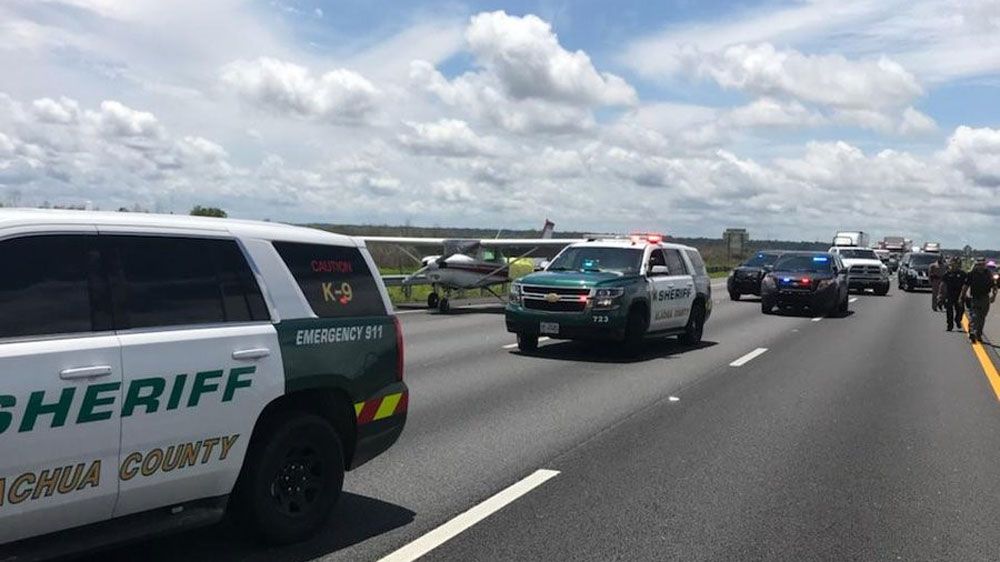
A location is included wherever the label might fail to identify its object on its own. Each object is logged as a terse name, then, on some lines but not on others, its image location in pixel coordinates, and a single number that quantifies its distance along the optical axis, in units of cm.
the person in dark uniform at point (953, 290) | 2172
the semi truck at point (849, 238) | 6158
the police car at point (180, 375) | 398
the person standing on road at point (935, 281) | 2760
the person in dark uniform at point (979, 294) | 1903
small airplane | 2670
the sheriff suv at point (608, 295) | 1448
